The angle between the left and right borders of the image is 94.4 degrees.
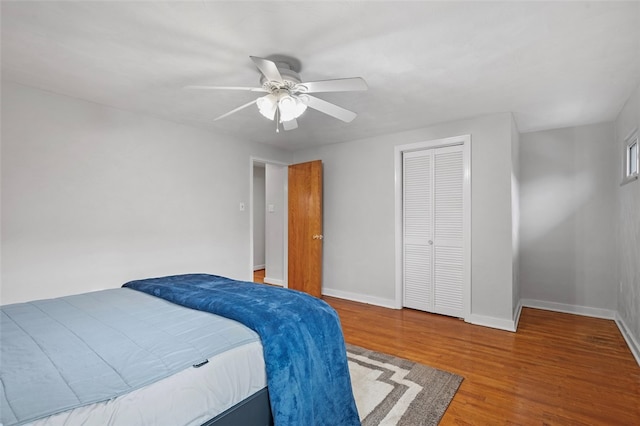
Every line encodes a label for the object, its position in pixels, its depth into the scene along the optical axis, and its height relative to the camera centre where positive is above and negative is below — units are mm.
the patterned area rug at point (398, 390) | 1871 -1278
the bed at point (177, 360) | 956 -571
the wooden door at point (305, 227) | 4684 -233
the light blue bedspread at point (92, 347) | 932 -563
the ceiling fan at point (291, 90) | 1978 +873
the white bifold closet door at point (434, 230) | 3717 -222
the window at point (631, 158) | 2842 +571
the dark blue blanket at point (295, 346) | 1390 -687
